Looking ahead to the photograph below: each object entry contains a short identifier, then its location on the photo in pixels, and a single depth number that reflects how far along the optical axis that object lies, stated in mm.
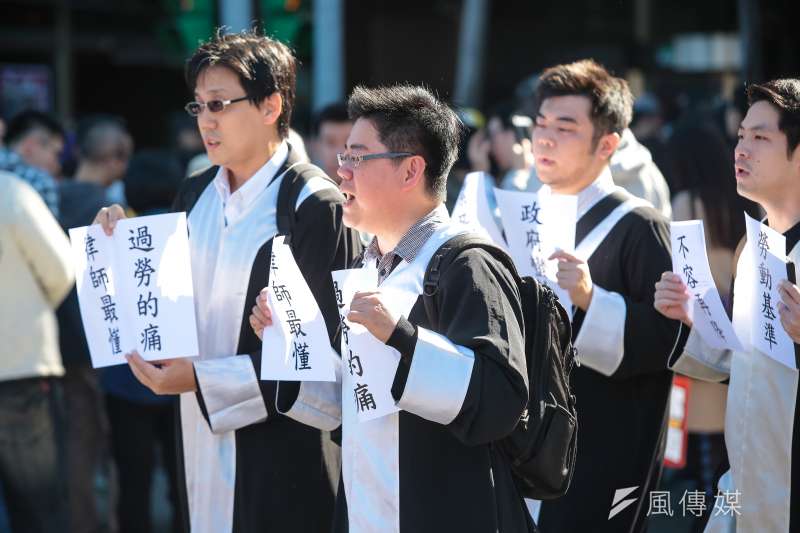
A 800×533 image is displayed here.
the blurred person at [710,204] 10750
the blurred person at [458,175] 11846
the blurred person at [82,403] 11664
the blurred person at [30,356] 10328
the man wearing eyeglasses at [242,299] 7289
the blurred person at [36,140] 13336
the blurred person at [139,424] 11547
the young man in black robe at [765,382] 7016
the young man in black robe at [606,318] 7828
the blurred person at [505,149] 11906
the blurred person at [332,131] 12516
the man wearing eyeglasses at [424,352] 5461
